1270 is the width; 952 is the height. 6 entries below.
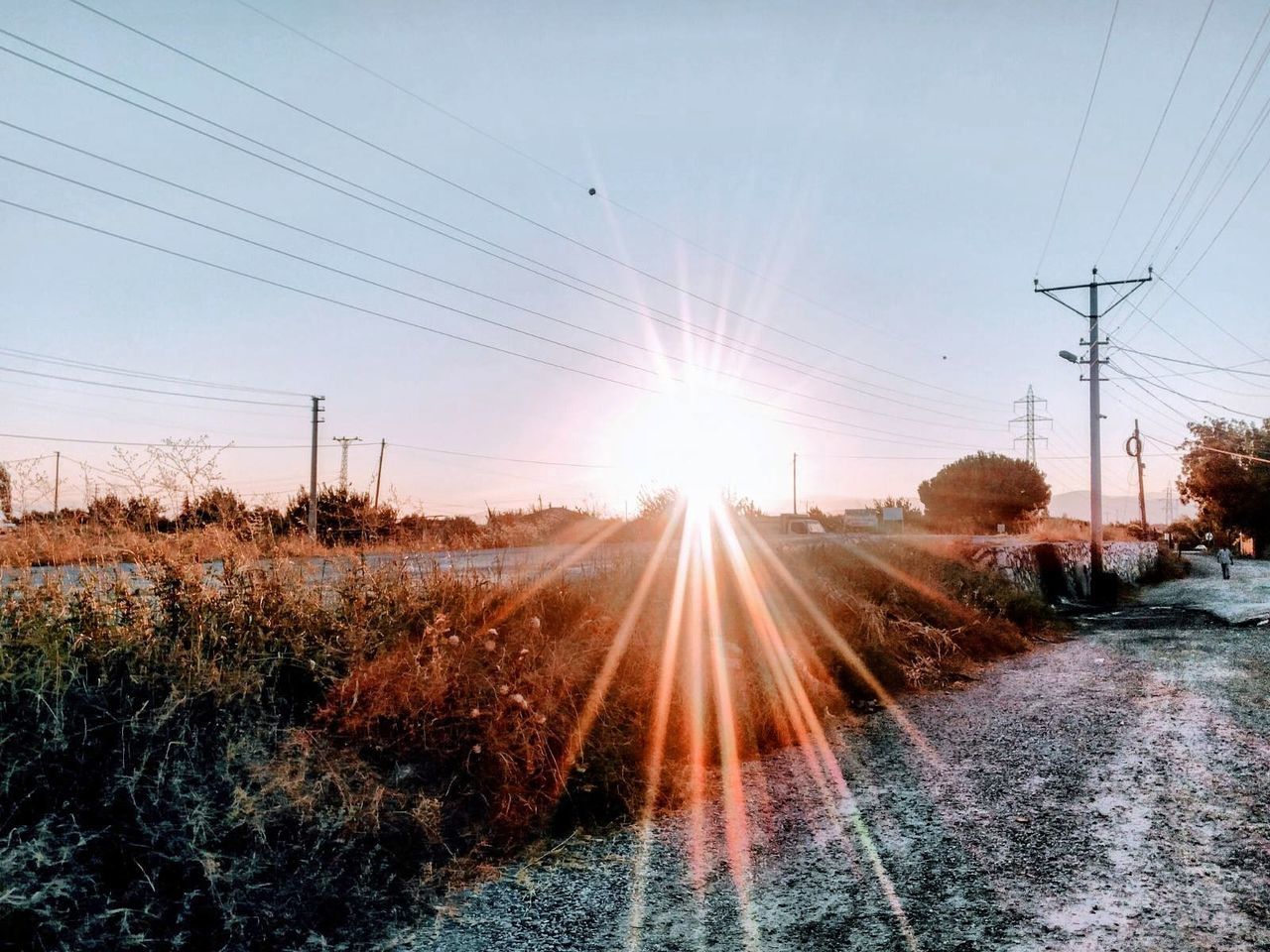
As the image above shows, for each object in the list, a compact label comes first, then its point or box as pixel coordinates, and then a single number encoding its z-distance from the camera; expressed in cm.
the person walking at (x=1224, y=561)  2360
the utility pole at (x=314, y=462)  3403
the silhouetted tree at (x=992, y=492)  5503
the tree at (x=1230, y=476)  4203
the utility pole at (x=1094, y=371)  2162
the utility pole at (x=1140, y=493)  4791
